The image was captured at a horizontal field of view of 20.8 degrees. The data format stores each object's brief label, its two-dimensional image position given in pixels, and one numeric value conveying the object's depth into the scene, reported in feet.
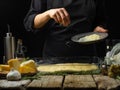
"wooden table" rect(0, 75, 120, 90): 4.21
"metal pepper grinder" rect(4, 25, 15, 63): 7.22
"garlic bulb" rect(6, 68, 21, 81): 4.94
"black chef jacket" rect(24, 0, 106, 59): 8.84
